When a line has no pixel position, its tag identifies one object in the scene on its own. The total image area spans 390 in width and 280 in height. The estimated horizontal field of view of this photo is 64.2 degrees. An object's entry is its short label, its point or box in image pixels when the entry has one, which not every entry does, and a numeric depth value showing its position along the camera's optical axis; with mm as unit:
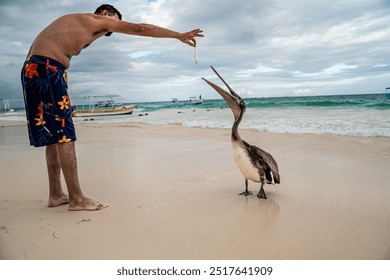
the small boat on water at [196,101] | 65312
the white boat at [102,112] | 28641
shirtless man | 2621
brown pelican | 3141
